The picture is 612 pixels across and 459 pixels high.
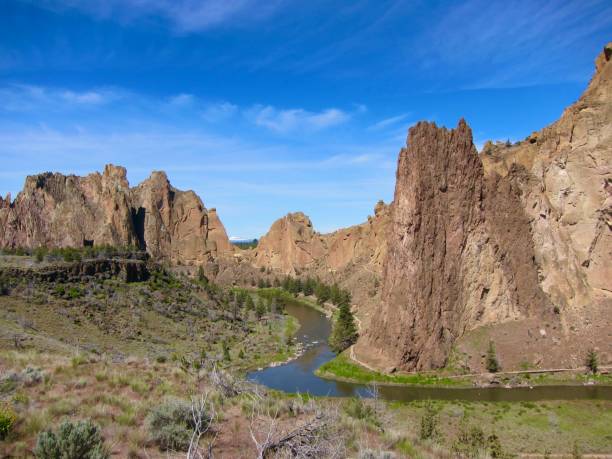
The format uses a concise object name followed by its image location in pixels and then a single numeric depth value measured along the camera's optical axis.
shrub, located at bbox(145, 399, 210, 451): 9.41
